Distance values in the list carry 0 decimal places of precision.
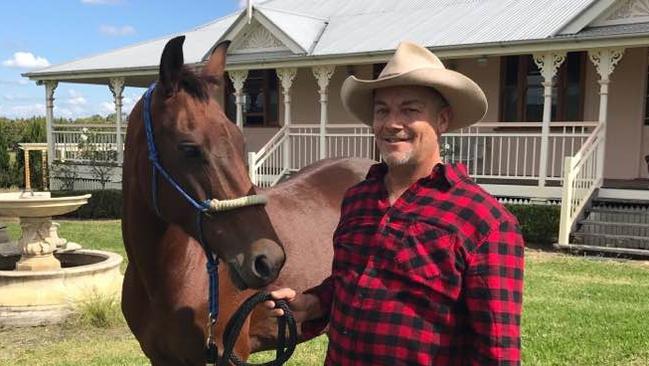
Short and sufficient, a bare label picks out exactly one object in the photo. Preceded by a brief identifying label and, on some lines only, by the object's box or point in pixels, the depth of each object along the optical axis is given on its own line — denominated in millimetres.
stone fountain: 6613
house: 10828
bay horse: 2279
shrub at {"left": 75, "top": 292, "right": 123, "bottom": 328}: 6402
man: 1748
